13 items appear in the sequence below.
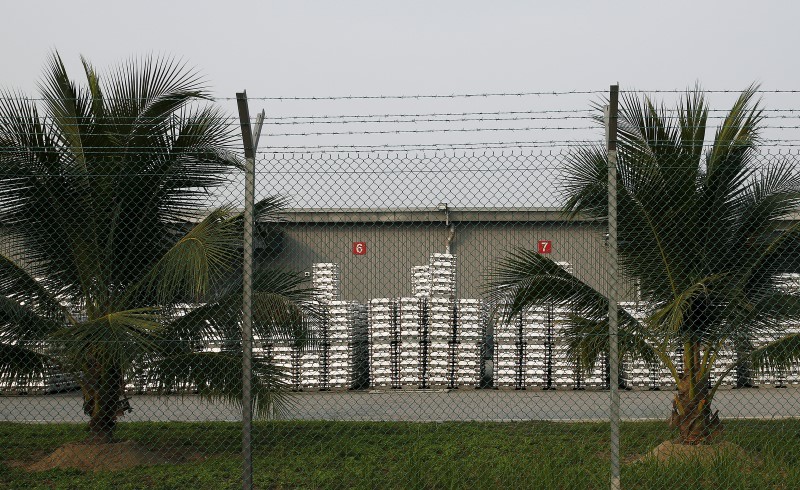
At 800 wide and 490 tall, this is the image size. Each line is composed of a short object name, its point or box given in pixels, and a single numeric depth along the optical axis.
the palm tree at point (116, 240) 7.67
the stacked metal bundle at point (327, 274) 12.92
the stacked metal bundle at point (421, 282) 14.55
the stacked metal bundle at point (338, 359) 14.12
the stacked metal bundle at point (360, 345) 14.32
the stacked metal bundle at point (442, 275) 14.55
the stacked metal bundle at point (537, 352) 14.55
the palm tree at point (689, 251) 7.74
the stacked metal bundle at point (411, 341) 14.38
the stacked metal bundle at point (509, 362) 14.61
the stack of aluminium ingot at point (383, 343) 14.45
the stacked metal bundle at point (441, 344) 14.41
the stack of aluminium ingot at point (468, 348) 14.52
